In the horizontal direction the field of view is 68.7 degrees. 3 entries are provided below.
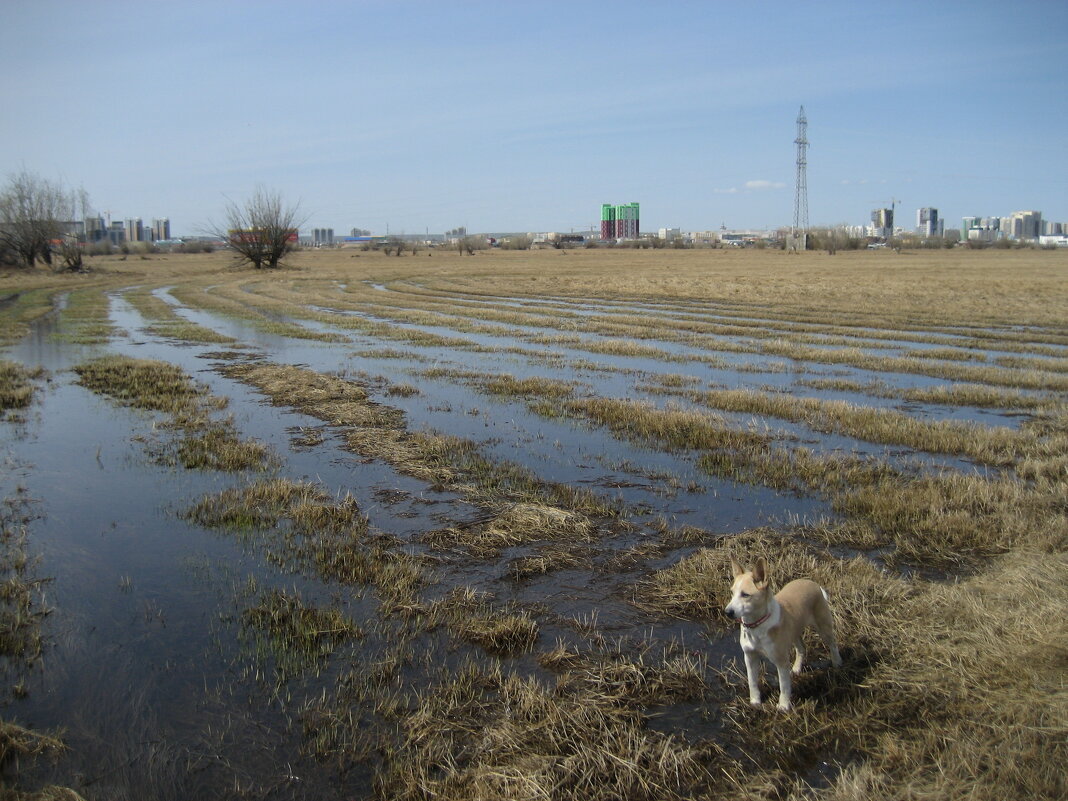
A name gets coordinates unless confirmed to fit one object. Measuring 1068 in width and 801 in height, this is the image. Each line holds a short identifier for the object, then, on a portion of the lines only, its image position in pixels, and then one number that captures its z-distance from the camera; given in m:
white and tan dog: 4.87
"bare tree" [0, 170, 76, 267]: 69.25
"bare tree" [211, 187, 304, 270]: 75.81
